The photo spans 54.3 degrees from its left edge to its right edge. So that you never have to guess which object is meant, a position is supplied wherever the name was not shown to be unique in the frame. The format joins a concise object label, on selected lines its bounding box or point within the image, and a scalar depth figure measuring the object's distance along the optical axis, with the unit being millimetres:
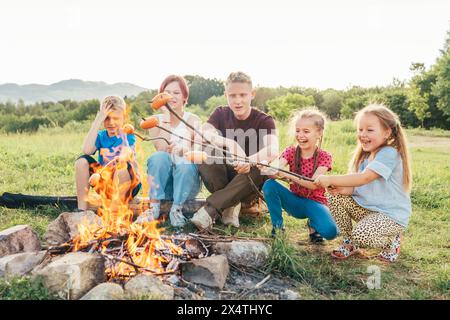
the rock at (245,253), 3377
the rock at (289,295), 2983
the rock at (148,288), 2770
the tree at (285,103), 22516
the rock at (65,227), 3845
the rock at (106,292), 2729
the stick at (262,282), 3112
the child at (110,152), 4406
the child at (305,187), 3986
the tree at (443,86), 23922
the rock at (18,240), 3521
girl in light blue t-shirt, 3676
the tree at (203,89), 25812
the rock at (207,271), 3062
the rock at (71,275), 2838
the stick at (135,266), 3041
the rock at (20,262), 3125
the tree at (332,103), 26766
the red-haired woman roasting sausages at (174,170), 4445
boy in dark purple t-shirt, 4285
